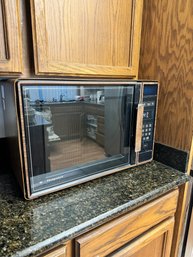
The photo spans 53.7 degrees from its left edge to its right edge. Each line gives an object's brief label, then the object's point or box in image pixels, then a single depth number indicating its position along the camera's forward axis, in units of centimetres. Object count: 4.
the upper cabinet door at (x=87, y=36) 55
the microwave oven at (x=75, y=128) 53
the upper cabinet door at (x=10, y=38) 48
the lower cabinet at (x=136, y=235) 55
